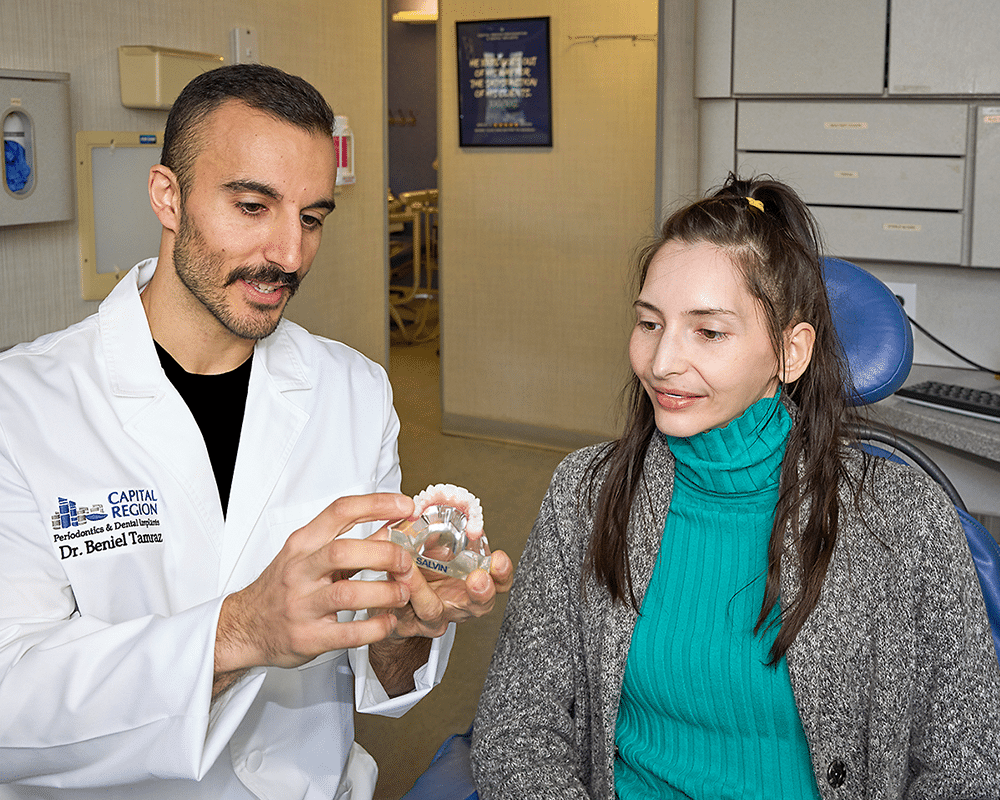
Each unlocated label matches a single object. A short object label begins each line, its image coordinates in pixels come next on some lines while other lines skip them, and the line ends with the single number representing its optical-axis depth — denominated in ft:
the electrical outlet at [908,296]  9.23
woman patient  4.16
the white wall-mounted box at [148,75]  7.68
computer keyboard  7.59
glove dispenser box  6.60
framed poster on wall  15.15
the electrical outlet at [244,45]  9.07
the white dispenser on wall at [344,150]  10.50
